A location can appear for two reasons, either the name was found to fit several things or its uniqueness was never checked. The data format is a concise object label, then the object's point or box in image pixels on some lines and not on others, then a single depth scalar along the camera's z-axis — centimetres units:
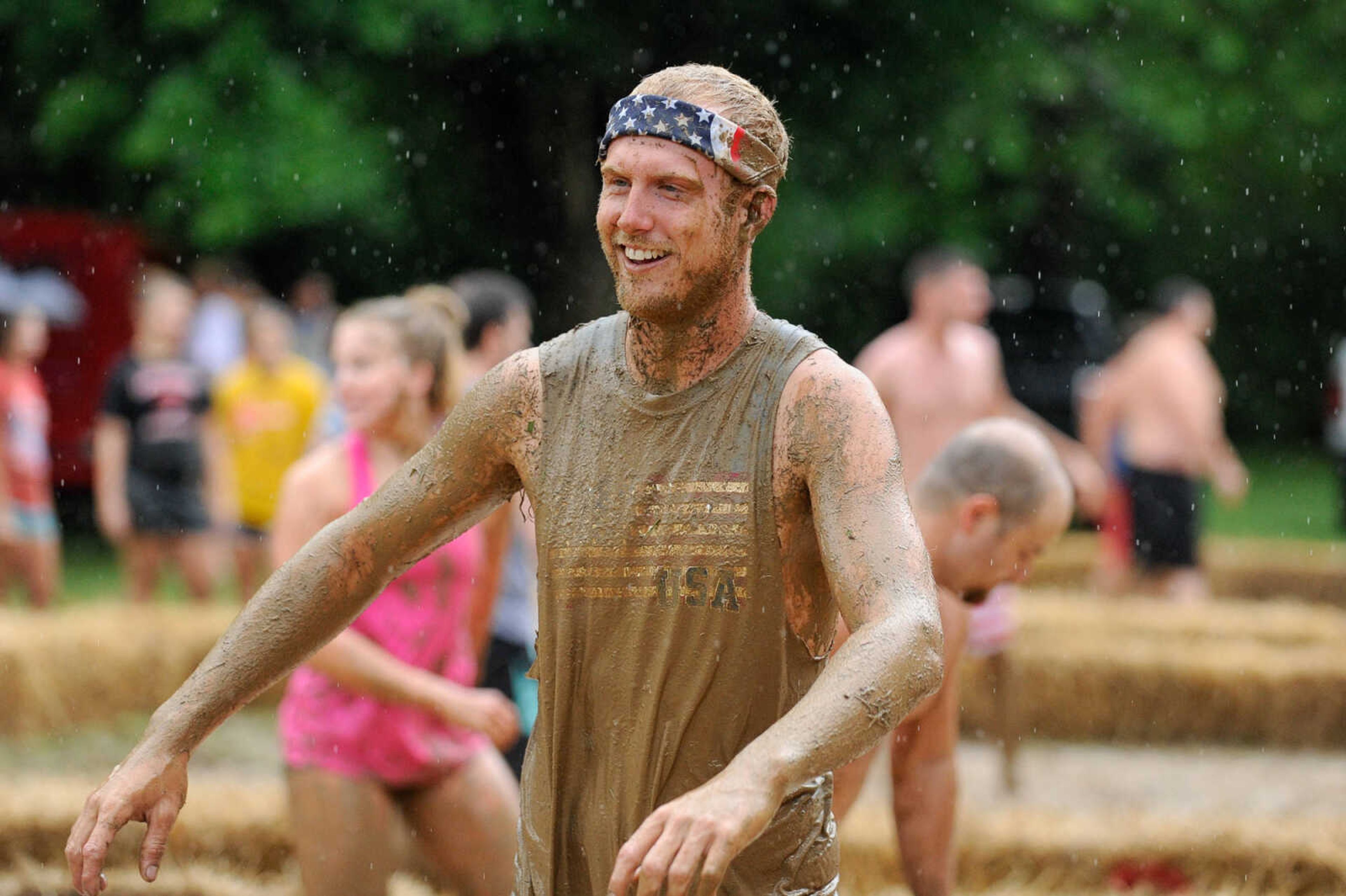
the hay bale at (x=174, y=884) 622
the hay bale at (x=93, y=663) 1003
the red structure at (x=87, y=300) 1753
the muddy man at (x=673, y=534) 289
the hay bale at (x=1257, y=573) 1526
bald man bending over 462
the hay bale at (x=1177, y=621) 1164
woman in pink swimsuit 468
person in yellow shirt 1176
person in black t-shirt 1127
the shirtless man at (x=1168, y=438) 1241
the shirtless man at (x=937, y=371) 952
